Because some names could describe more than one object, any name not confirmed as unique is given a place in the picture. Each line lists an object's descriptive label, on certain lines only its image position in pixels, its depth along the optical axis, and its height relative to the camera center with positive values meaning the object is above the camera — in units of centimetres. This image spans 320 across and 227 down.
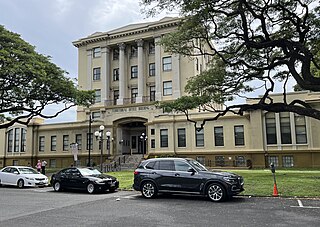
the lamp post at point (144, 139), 4048 +138
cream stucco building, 3231 +285
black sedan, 1642 -151
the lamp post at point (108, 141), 4078 +117
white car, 2022 -156
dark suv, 1238 -121
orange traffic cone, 1354 -187
